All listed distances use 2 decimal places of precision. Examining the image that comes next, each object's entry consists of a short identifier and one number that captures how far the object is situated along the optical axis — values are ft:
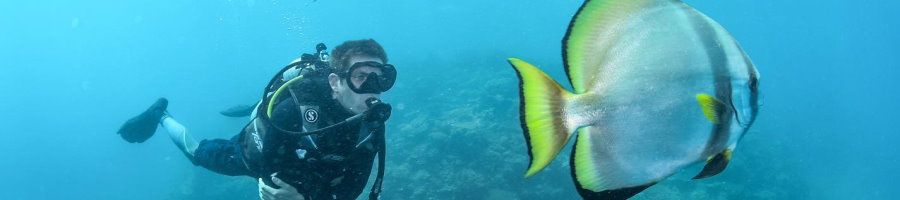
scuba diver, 11.68
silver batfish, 2.49
